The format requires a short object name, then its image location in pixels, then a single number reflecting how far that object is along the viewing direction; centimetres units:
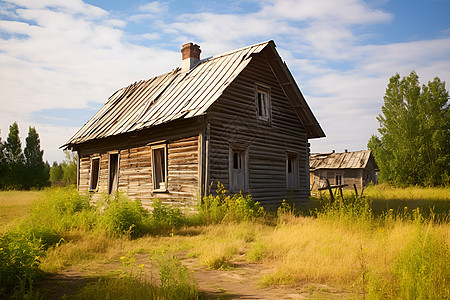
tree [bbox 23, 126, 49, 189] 3991
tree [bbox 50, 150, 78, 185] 4284
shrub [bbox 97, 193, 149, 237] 873
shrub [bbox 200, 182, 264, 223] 1029
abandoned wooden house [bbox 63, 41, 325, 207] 1183
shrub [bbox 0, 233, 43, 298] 449
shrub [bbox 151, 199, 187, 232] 984
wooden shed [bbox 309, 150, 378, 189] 3325
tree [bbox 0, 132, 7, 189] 3797
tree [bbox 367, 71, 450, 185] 2850
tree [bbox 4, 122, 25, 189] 3841
